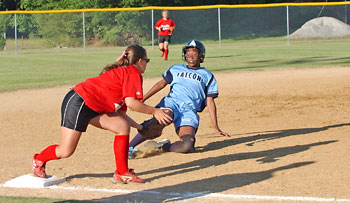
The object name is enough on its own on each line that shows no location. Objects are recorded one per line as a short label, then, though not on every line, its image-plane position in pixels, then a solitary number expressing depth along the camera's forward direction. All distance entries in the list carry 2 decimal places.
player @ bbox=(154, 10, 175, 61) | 41.06
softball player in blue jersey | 14.03
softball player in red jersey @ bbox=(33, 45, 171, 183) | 10.47
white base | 11.02
